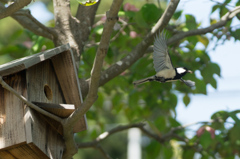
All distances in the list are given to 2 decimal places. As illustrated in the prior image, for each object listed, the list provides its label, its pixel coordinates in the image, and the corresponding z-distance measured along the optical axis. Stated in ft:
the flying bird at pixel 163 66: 16.53
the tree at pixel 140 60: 17.83
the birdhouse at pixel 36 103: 15.20
